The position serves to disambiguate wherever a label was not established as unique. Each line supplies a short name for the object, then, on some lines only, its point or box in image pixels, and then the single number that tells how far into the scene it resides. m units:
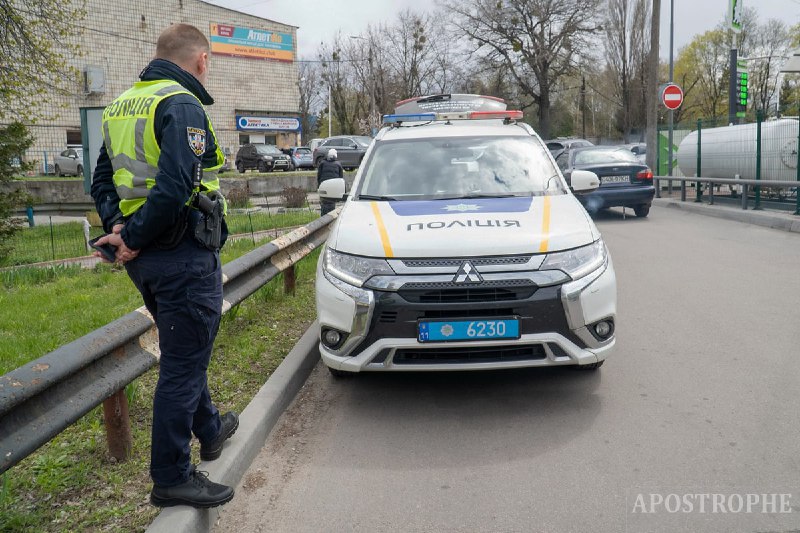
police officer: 2.96
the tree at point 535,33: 45.16
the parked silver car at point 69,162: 34.66
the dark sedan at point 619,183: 15.71
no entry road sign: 22.19
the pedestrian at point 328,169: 14.06
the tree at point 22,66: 11.22
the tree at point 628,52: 51.53
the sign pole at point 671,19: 33.25
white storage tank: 15.58
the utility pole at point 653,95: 24.34
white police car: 4.39
